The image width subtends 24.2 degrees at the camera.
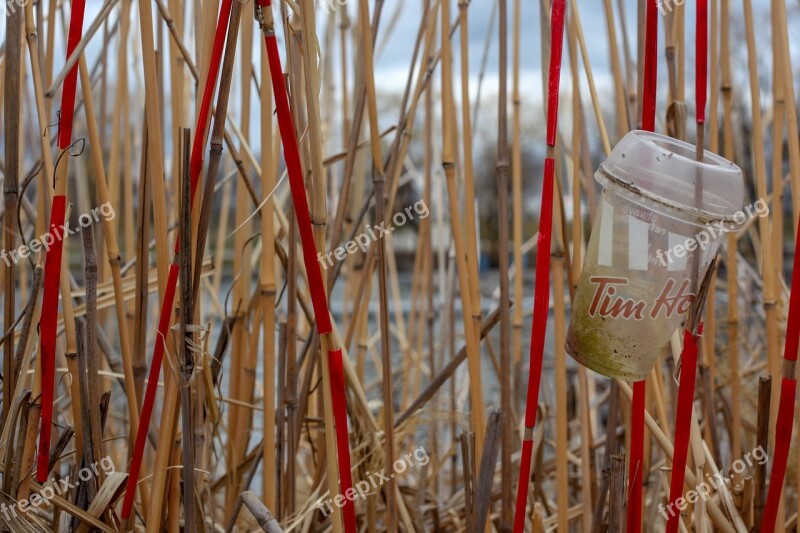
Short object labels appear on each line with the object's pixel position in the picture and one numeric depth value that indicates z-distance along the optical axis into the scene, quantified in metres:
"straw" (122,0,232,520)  1.17
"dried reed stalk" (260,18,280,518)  1.29
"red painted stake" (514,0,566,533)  1.16
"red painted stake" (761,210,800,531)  1.21
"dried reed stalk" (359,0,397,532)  1.28
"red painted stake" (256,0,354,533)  1.13
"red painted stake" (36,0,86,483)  1.23
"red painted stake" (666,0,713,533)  1.18
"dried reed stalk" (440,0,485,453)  1.39
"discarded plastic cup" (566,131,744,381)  1.17
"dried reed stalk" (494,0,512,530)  1.45
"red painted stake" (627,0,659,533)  1.18
